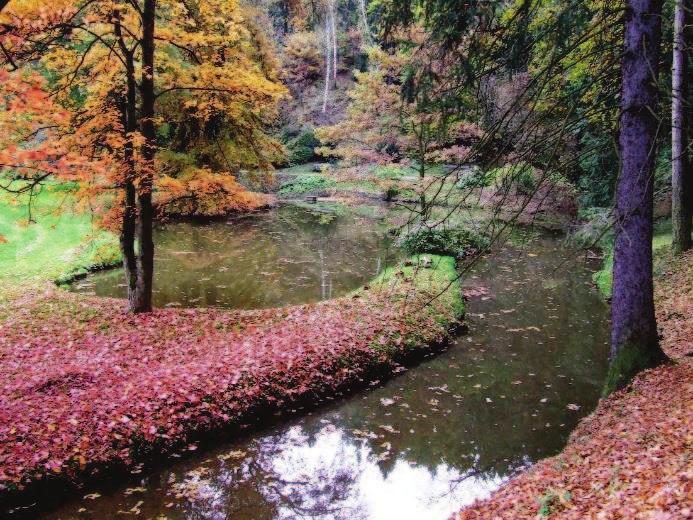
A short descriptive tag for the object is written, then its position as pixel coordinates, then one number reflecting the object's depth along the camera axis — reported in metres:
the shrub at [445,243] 18.53
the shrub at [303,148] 44.34
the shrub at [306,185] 38.62
